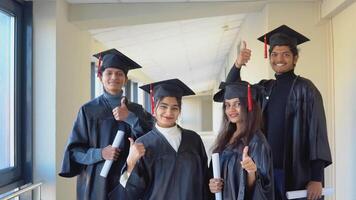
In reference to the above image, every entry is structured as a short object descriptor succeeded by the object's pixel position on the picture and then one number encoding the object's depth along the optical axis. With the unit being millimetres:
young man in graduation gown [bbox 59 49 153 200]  2213
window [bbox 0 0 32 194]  3121
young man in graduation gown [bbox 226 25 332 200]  2229
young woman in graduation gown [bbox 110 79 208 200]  1893
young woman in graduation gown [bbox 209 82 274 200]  1814
